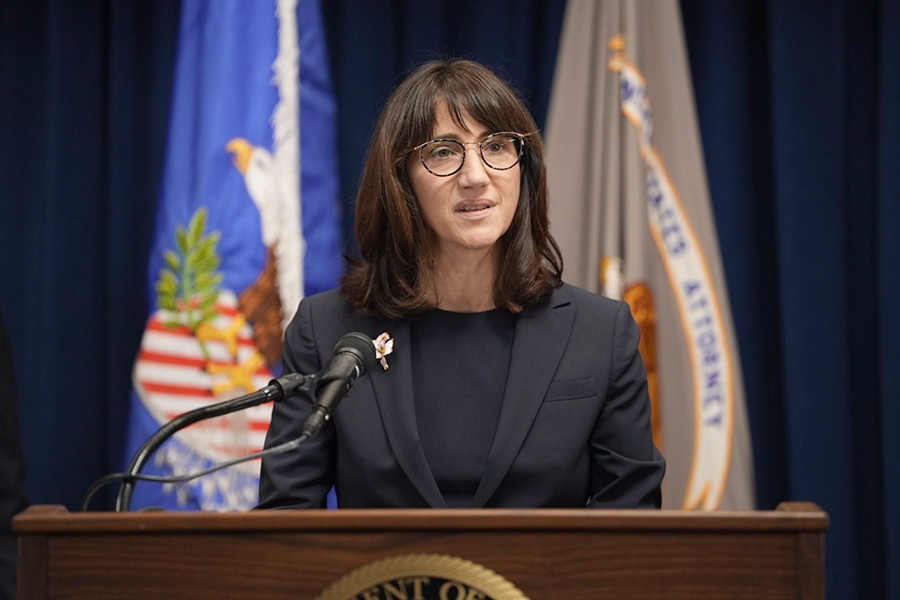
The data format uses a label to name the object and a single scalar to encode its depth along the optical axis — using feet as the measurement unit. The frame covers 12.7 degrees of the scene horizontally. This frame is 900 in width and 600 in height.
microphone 14.49
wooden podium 14.25
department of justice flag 17.97
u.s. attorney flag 18.33
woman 15.47
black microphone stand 14.53
